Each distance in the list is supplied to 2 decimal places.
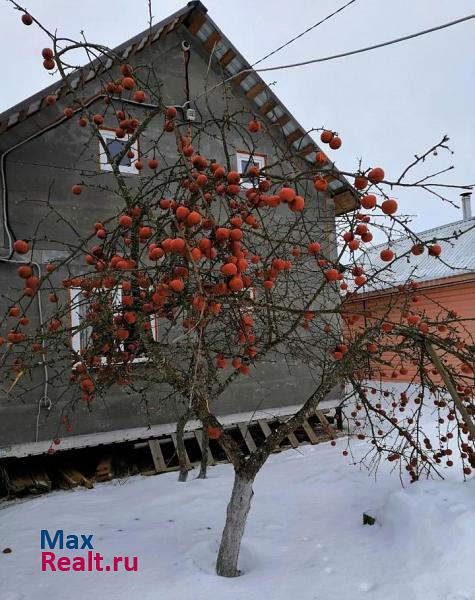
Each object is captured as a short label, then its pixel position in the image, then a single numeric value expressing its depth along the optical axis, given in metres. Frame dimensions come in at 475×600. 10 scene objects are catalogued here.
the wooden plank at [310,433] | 7.23
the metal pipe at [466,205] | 13.81
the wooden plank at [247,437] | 6.88
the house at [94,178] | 5.60
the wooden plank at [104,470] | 5.98
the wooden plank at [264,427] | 7.08
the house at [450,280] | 10.30
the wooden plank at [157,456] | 6.07
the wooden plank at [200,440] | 6.30
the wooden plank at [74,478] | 5.69
